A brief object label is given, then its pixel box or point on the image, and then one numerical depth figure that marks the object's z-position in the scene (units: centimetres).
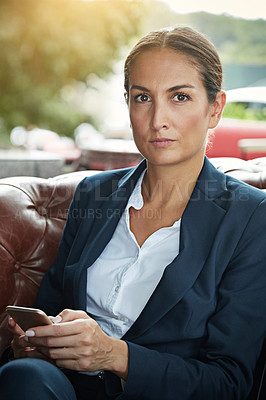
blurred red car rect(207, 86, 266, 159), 545
